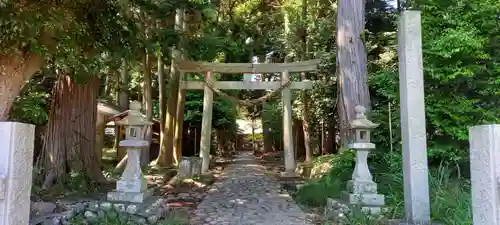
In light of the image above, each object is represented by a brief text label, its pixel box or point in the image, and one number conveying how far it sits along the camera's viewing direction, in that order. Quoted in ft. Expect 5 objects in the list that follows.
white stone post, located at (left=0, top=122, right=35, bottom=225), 7.39
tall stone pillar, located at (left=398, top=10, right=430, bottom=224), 14.11
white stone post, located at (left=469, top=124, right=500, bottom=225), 7.71
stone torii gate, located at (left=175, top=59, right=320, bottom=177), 36.52
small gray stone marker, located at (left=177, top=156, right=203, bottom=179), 32.43
